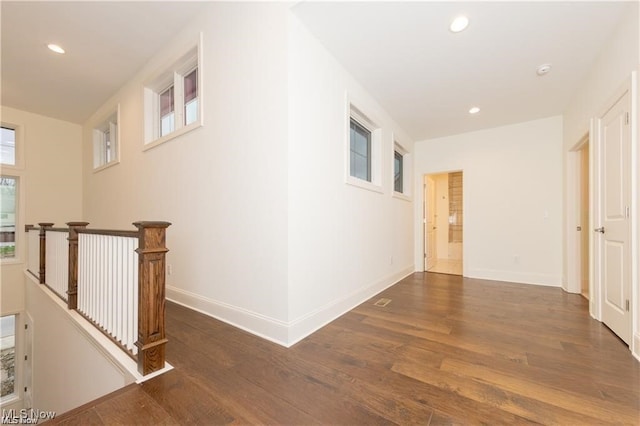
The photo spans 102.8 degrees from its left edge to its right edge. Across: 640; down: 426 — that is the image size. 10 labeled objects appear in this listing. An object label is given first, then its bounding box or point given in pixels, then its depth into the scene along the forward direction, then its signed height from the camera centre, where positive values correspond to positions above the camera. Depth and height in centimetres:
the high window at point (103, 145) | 500 +141
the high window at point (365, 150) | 330 +90
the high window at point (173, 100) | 300 +152
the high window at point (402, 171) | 486 +86
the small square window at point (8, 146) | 482 +130
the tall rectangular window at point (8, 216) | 482 -4
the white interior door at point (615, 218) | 206 -4
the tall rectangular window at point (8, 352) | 478 -265
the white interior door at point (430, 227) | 542 -32
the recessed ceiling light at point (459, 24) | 218 +166
